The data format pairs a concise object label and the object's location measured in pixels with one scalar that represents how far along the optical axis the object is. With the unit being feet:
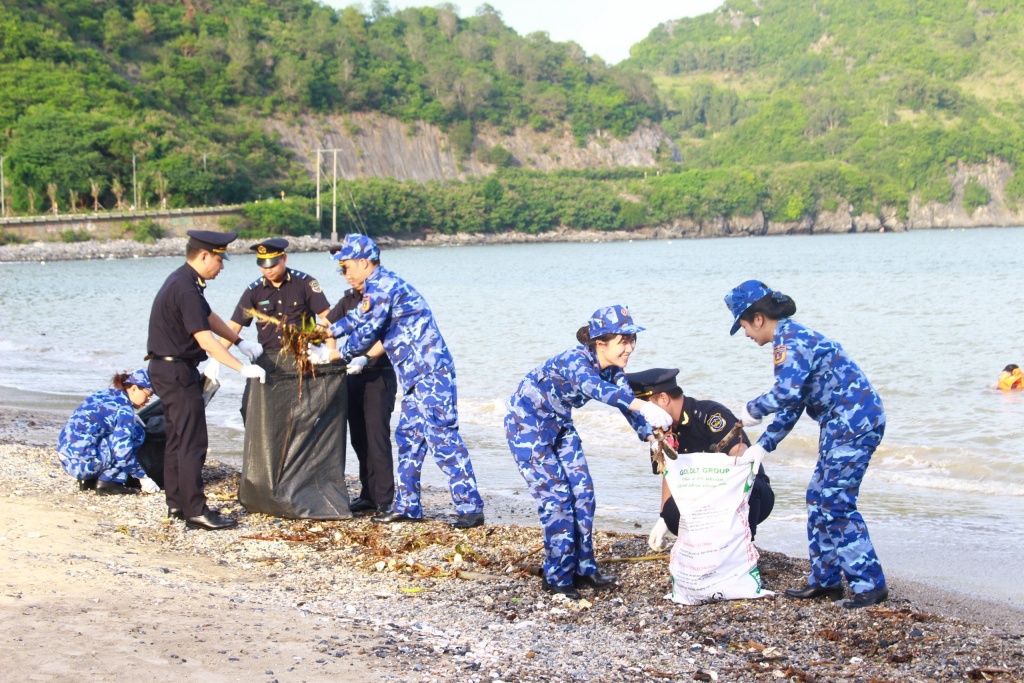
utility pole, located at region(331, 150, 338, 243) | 341.00
